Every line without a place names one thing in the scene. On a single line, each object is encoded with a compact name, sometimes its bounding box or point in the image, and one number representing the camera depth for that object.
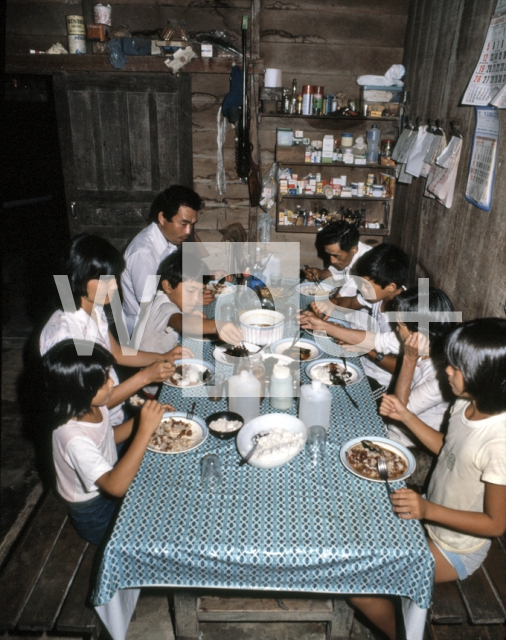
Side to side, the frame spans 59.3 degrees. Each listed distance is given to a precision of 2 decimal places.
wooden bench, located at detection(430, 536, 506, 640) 2.12
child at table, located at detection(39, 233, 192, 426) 2.75
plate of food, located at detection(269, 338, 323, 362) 3.18
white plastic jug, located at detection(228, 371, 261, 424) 2.43
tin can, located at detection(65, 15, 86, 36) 4.99
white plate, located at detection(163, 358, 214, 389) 3.03
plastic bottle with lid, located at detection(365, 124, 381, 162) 5.38
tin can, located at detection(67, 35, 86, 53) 5.07
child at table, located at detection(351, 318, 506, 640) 1.93
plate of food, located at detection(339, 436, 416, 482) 2.13
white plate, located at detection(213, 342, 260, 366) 3.14
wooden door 5.29
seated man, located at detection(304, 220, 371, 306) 4.30
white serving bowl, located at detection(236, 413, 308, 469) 2.24
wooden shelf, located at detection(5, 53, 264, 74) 5.11
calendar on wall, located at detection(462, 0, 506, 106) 2.95
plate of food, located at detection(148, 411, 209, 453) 2.28
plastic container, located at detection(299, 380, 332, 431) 2.36
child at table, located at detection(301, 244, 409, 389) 3.34
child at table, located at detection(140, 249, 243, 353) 3.26
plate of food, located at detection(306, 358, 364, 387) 2.92
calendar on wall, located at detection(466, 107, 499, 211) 3.06
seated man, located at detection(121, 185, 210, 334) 4.06
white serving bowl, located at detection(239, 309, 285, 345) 3.25
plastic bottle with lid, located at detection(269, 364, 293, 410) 2.53
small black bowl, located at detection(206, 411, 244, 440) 2.46
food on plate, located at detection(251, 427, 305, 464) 2.13
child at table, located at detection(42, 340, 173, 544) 2.05
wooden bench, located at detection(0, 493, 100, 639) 2.10
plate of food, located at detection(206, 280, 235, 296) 4.39
